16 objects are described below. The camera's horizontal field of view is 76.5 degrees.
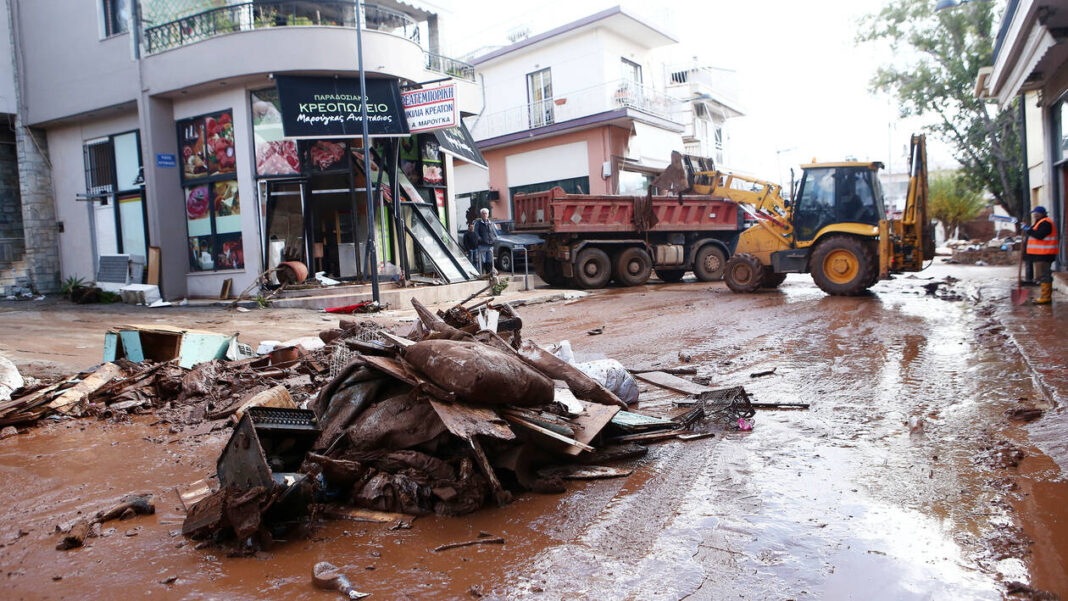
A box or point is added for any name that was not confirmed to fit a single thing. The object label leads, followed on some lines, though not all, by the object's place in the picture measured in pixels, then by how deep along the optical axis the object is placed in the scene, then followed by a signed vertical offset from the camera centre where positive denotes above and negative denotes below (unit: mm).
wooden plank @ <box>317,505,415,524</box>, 3391 -1246
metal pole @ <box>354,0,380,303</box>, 12858 +1848
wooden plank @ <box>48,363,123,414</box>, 5742 -924
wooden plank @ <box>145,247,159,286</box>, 16188 +352
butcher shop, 14852 +2064
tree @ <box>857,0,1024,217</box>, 22969 +5476
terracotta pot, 15234 +56
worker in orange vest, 10008 -246
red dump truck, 17719 +551
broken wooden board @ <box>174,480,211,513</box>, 3573 -1158
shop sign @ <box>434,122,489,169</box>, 16984 +3130
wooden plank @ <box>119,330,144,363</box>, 7133 -658
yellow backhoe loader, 12312 +200
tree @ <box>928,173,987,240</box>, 37562 +1864
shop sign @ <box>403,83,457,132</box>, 14789 +3509
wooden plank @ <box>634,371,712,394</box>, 5961 -1183
